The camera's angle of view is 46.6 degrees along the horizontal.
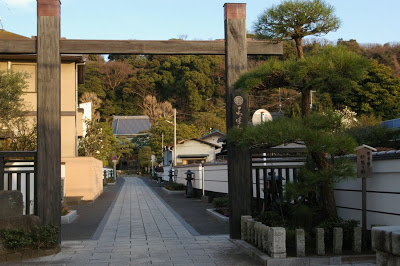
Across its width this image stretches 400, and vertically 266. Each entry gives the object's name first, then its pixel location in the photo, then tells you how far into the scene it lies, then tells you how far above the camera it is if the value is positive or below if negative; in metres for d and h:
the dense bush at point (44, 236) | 8.36 -1.57
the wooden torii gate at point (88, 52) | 9.06 +1.59
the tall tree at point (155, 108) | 64.37 +5.76
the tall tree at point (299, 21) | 7.67 +2.15
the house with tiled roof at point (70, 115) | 20.50 +1.62
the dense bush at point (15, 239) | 8.01 -1.55
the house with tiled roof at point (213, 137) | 51.93 +1.30
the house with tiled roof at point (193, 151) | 49.34 -0.25
